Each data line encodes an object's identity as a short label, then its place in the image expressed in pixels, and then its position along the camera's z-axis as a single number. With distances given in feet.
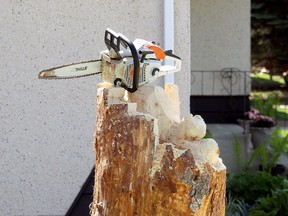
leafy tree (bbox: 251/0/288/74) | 35.58
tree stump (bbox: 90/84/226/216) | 7.38
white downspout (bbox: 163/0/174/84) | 13.82
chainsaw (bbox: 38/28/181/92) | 7.68
